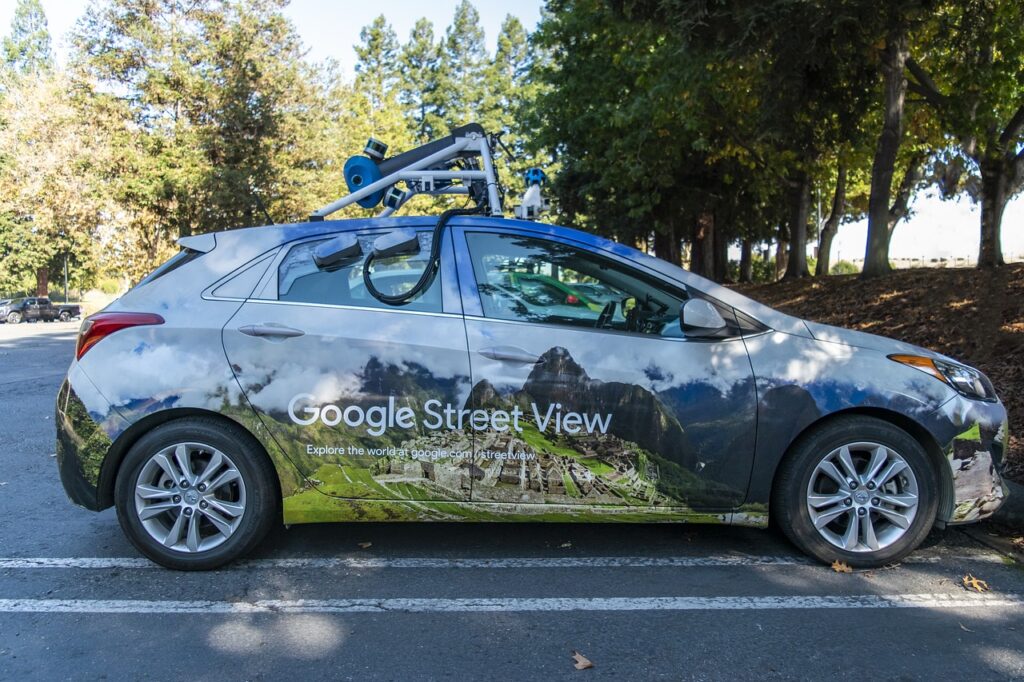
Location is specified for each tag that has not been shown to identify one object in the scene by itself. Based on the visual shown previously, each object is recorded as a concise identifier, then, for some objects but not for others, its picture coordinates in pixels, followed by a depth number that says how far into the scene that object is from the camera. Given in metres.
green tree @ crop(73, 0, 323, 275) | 26.62
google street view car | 3.89
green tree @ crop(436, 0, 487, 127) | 57.31
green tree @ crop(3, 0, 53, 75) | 56.28
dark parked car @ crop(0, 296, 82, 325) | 42.78
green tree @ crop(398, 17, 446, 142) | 58.06
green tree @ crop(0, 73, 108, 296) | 25.95
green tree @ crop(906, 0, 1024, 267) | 10.97
